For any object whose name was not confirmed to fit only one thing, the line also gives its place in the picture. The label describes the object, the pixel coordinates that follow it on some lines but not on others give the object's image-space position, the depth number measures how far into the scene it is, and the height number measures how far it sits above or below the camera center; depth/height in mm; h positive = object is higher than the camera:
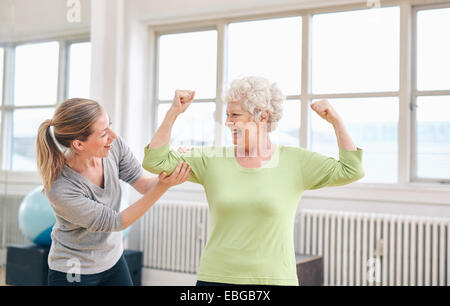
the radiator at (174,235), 4152 -591
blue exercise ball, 3338 -362
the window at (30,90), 3230 +517
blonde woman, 1834 -114
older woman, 1603 -34
